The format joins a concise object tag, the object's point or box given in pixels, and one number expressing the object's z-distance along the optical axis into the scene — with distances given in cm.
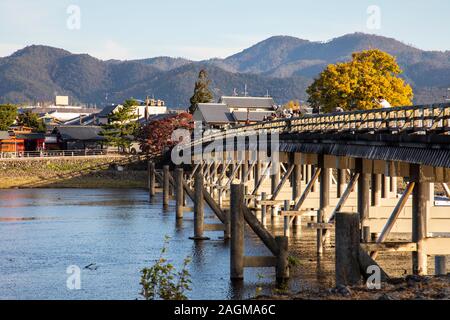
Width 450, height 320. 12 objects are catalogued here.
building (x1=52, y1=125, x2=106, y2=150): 12862
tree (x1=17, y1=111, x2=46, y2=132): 14700
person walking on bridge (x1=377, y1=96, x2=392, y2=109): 3548
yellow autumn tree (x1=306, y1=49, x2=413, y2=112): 8344
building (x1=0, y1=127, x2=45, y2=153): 12462
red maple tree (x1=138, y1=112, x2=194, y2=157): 11412
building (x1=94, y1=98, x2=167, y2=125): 17971
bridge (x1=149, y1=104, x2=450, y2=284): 2483
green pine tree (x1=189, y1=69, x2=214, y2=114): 14862
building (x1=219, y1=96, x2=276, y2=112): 14575
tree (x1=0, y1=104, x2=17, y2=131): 13688
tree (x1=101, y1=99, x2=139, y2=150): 11932
